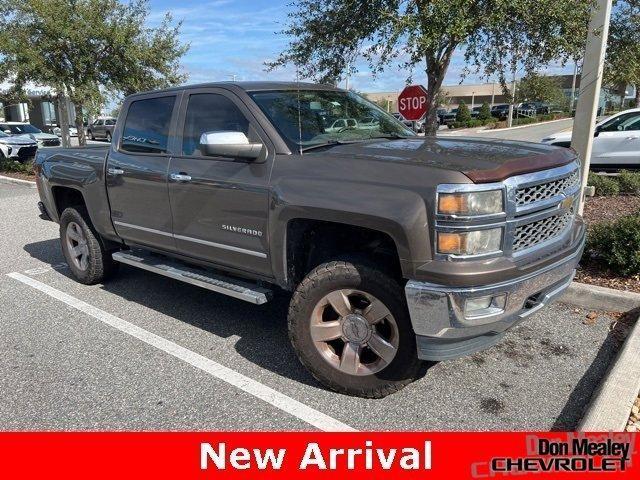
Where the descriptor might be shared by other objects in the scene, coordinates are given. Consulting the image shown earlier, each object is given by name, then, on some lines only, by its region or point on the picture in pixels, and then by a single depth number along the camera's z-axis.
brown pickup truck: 2.75
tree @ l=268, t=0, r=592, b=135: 5.66
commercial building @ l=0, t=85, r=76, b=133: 37.28
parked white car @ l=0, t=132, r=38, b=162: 17.88
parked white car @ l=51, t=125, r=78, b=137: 35.52
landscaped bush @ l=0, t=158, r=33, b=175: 15.51
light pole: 5.70
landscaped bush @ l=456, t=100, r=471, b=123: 42.72
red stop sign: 7.41
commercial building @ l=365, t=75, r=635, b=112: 85.00
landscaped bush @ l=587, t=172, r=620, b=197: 8.29
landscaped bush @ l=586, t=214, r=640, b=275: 4.67
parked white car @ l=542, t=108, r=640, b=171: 10.69
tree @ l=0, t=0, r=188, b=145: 12.86
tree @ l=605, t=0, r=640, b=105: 7.56
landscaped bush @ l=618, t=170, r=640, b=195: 8.40
